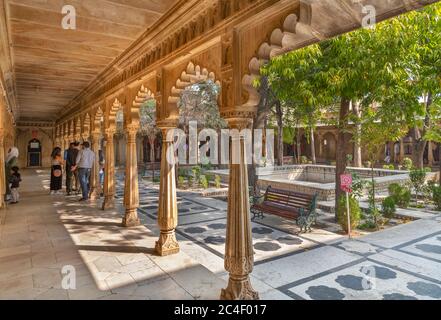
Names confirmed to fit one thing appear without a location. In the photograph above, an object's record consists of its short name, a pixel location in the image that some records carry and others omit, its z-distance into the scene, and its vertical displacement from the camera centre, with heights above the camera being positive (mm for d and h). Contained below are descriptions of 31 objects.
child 8797 -669
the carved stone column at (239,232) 3271 -809
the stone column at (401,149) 23609 +609
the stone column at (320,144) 27727 +1189
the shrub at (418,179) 10831 -798
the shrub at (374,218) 7668 -1587
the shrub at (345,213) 7090 -1325
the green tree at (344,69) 6215 +2026
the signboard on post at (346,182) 6906 -569
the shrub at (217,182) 13605 -1095
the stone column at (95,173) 9531 -464
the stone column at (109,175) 8125 -446
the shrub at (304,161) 22625 -271
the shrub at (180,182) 14106 -1114
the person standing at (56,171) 10445 -422
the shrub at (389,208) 8648 -1464
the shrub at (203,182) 13361 -1060
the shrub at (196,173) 14388 -714
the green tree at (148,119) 18589 +2520
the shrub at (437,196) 9484 -1239
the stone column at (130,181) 6496 -488
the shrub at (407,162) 15689 -315
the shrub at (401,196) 9859 -1273
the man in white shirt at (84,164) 9164 -166
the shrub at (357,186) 7871 -753
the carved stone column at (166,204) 4855 -753
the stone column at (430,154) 22956 +202
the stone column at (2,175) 7440 -402
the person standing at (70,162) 10312 -114
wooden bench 7023 -1251
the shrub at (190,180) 14244 -1043
